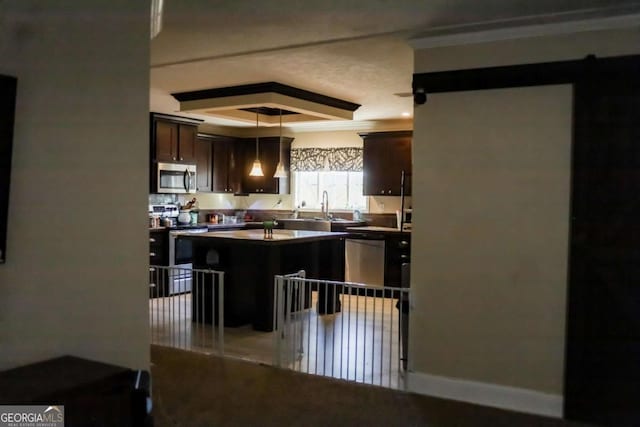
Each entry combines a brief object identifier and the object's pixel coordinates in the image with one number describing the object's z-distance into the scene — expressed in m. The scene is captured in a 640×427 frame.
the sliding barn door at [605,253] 3.33
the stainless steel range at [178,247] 7.36
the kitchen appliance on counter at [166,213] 7.84
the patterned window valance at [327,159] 8.78
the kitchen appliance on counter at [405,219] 7.99
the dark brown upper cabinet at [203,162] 8.47
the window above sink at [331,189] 8.91
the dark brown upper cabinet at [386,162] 8.07
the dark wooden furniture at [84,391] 1.93
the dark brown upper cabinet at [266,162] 9.05
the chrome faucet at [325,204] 9.00
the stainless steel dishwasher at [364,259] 7.82
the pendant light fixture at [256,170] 6.83
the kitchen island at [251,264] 5.69
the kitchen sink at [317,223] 8.30
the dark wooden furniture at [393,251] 7.68
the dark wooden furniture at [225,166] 8.84
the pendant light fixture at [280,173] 7.12
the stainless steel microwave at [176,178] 7.72
